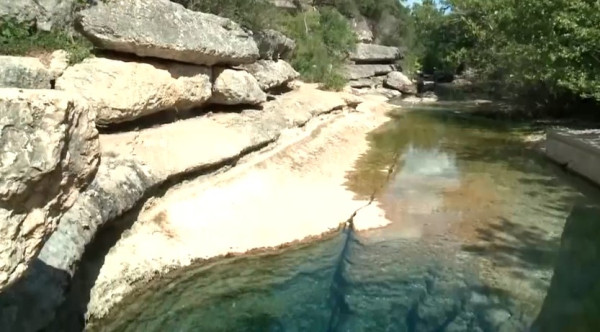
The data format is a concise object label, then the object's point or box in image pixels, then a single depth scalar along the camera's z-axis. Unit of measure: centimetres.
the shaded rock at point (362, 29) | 5015
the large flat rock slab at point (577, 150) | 1466
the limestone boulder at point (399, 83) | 4478
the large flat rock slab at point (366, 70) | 4290
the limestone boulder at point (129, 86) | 1122
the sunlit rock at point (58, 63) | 1086
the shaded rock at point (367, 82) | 4281
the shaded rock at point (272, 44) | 2086
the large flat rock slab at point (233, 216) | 912
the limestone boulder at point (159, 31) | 1211
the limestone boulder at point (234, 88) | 1627
